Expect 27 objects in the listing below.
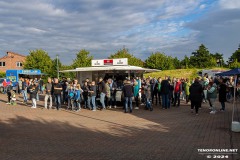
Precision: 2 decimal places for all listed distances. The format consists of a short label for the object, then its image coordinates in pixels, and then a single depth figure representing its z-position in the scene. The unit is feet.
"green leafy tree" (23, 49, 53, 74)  132.05
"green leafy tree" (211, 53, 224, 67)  224.60
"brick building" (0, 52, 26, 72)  178.84
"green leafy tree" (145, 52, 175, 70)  157.53
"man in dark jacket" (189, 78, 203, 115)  34.89
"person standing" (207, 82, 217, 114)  35.86
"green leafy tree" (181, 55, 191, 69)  191.63
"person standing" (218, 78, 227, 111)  36.44
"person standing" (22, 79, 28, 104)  51.46
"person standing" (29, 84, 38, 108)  43.13
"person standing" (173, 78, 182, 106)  43.47
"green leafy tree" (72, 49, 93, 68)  115.51
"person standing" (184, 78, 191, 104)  47.25
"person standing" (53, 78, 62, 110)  40.60
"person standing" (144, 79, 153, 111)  39.68
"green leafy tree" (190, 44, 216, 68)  187.02
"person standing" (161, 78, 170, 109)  41.09
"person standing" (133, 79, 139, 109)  42.20
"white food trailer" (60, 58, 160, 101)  48.24
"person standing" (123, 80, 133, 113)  37.94
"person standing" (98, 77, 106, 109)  40.90
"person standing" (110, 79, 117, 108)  43.11
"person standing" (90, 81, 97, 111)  39.96
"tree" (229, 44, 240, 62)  199.34
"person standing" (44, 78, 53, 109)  41.71
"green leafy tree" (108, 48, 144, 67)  137.75
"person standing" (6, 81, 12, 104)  48.06
